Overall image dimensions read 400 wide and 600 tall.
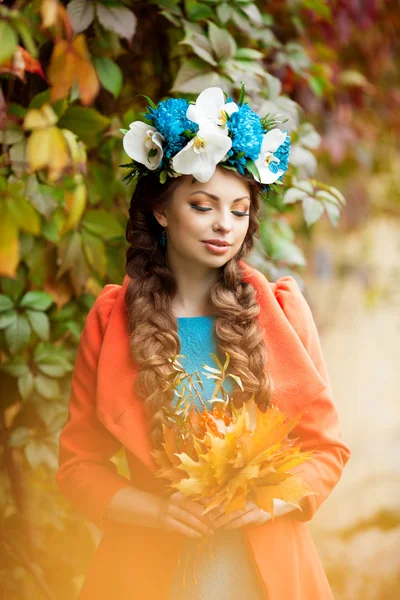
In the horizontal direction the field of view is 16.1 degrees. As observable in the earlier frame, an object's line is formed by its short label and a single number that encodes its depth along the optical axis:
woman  2.22
